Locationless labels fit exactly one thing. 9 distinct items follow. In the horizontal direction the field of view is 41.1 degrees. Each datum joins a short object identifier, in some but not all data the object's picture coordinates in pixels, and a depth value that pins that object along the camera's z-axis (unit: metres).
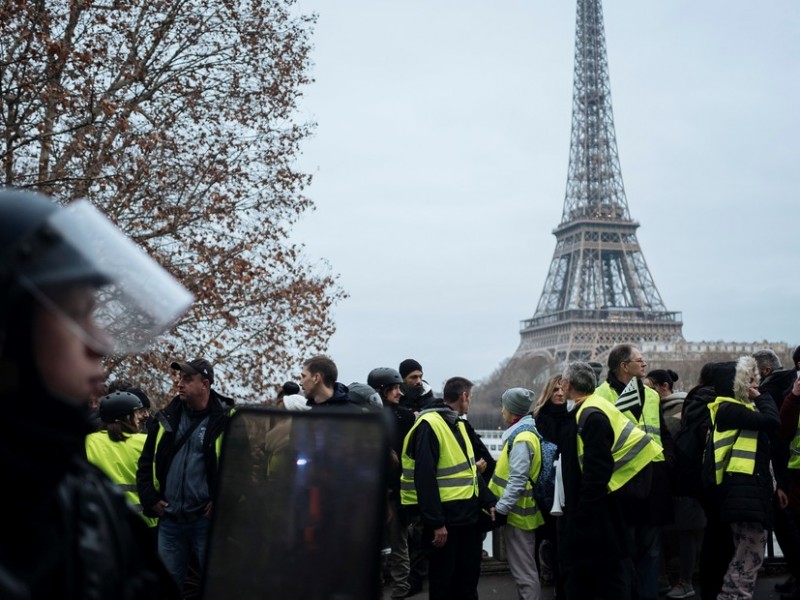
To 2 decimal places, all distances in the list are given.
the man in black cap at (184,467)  7.09
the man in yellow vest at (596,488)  7.36
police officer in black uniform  1.68
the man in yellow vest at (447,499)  7.77
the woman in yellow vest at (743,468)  8.11
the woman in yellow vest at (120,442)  7.22
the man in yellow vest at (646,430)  8.54
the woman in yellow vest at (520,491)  8.52
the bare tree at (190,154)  14.71
